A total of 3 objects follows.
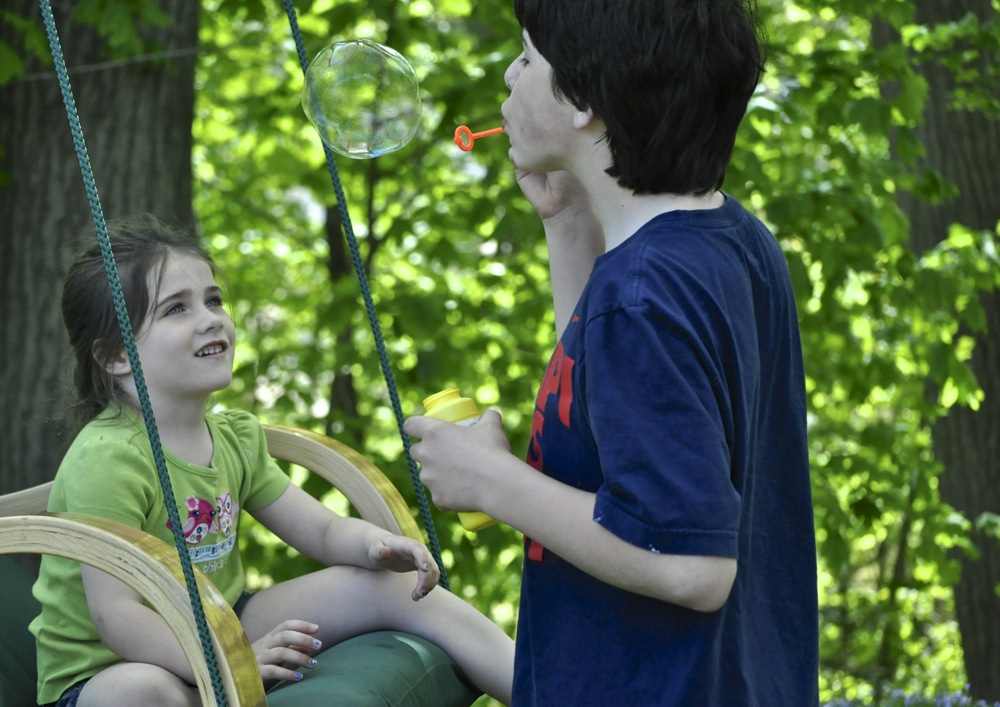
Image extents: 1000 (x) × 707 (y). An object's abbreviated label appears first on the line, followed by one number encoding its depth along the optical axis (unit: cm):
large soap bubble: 431
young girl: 429
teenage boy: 367
